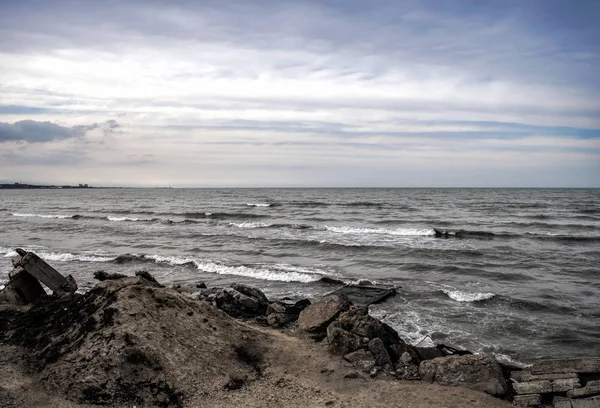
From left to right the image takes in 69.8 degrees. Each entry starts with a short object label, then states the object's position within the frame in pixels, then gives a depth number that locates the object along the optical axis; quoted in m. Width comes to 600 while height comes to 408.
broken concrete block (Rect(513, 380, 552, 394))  6.84
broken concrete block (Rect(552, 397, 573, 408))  6.38
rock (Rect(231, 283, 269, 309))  11.77
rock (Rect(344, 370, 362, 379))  7.32
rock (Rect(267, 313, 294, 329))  10.31
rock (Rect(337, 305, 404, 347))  8.52
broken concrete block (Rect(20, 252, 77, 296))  10.12
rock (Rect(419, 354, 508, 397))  7.08
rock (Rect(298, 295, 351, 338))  9.46
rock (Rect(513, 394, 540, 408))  6.66
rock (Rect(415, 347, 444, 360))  8.34
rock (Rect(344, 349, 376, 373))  7.66
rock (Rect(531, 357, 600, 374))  7.15
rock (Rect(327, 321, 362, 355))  8.13
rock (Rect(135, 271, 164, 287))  11.80
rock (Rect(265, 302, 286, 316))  11.16
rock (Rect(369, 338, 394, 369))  7.80
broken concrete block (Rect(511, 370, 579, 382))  6.98
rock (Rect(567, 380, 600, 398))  6.49
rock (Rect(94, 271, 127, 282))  12.20
